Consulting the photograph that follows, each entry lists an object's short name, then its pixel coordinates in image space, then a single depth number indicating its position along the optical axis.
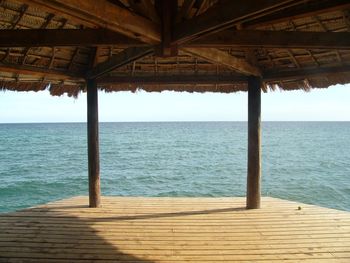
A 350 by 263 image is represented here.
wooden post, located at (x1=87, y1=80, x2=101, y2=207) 5.73
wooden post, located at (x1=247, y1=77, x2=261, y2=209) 5.61
